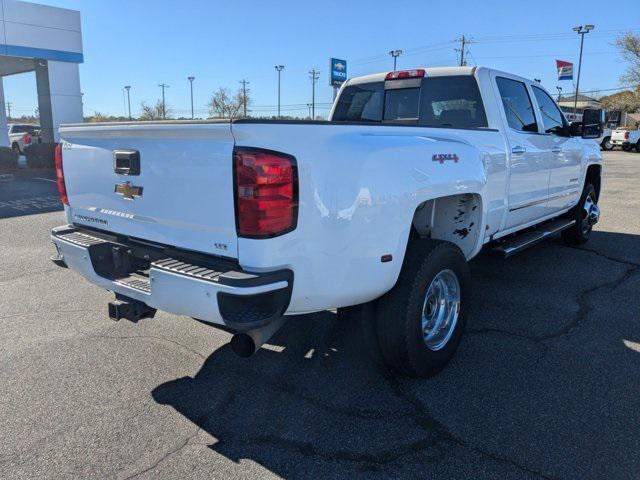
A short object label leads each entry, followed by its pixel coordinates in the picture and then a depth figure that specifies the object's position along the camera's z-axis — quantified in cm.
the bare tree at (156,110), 8389
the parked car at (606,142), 3525
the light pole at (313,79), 7662
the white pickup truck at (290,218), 254
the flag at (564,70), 4275
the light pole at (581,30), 5006
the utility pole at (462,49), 6135
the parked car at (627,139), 3341
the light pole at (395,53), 5394
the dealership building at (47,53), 1716
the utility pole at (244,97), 7885
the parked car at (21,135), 2594
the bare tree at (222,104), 7425
